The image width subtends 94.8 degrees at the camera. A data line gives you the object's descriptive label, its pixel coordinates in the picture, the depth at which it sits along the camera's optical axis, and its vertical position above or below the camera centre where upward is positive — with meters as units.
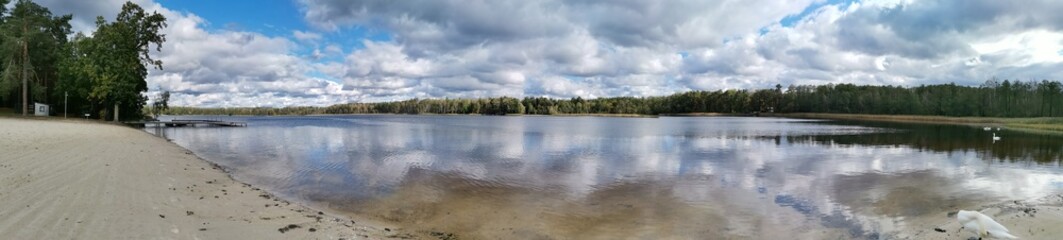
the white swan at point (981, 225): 7.59 -1.62
